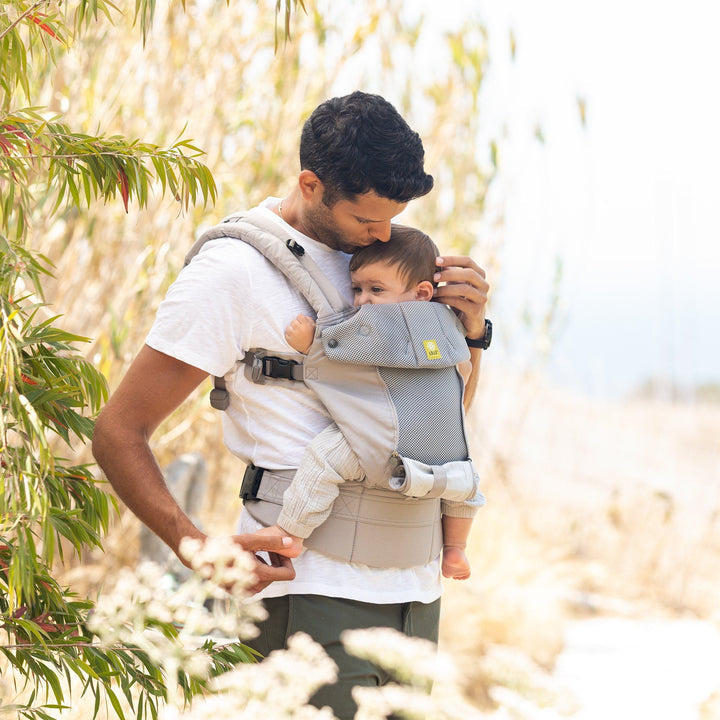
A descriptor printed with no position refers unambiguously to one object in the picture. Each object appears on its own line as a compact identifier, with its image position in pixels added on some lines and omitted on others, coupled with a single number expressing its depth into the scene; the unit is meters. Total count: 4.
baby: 3.31
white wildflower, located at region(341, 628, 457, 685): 2.84
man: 3.31
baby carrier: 3.34
